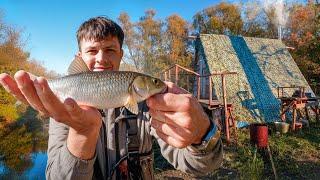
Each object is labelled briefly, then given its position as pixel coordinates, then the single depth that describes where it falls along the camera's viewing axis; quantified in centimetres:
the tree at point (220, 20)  2505
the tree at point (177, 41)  2547
